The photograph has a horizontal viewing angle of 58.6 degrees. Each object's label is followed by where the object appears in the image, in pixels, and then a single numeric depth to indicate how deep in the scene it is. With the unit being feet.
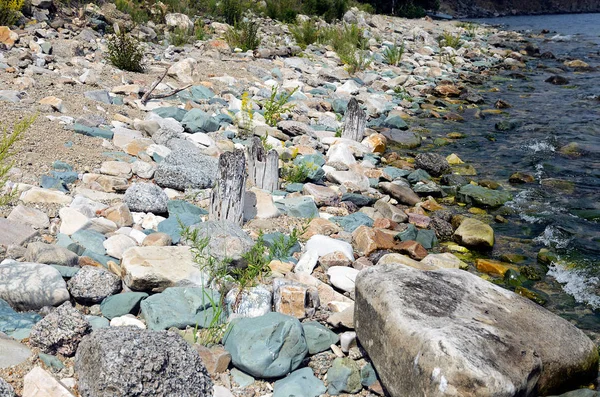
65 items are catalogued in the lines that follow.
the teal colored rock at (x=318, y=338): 10.36
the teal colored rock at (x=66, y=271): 10.68
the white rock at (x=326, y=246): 14.17
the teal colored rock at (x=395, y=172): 22.90
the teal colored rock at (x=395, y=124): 30.60
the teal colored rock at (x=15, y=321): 9.13
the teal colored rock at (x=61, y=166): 16.02
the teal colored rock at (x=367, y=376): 9.71
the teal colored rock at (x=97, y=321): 9.80
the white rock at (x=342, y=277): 12.72
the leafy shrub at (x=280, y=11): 59.88
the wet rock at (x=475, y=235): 17.03
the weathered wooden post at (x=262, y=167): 17.62
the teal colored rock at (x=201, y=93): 26.34
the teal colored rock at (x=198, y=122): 21.99
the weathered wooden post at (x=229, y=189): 13.98
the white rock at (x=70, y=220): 12.71
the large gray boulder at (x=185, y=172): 16.70
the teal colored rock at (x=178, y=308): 10.21
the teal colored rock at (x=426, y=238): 17.08
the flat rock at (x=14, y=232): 11.61
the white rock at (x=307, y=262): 13.29
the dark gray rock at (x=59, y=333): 8.83
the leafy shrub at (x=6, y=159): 10.70
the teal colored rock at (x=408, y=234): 16.94
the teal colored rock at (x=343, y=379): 9.56
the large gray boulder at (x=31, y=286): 9.77
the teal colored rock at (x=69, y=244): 11.89
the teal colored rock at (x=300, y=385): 9.20
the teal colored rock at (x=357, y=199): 19.07
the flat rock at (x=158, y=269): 10.87
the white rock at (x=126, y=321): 9.98
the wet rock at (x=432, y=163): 24.02
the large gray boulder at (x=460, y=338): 7.93
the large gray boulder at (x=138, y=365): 7.63
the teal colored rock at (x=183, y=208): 14.97
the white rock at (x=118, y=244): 12.22
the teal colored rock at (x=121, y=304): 10.30
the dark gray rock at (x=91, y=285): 10.36
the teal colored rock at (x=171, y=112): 22.57
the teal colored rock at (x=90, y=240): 12.25
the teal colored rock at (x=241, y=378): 9.39
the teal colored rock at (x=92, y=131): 18.97
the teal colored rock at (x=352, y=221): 17.01
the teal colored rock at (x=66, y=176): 15.46
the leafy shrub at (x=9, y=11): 28.73
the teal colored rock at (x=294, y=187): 18.99
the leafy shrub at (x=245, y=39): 39.68
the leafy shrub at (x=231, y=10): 50.46
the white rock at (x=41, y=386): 7.76
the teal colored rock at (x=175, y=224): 13.57
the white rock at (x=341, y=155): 22.35
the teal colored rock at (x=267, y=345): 9.48
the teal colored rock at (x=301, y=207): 16.70
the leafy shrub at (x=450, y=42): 61.52
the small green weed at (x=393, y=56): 47.67
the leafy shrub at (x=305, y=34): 46.98
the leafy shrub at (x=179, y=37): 37.40
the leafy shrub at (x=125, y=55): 27.89
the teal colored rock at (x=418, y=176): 22.65
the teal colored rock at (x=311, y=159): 21.17
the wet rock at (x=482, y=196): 20.59
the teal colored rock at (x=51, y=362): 8.62
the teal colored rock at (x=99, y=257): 11.73
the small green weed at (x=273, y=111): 24.79
